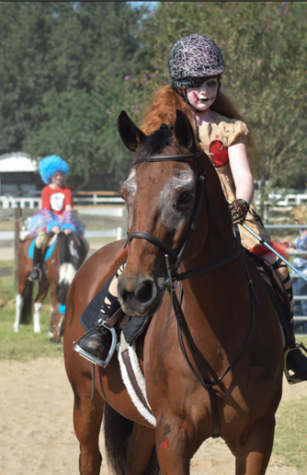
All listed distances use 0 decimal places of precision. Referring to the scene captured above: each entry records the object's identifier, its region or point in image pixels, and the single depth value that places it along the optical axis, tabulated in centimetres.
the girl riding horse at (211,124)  556
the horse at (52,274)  1703
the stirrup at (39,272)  1848
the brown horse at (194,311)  419
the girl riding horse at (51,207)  1830
